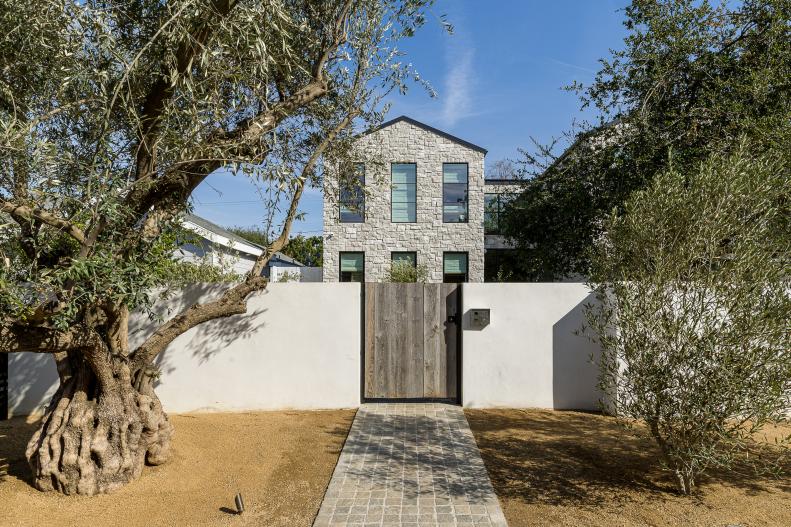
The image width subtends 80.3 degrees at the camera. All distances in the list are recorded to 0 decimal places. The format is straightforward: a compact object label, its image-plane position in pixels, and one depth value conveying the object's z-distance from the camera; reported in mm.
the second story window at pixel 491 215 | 18656
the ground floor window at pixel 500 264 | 16672
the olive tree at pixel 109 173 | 3969
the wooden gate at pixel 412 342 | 7754
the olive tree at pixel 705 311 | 3947
